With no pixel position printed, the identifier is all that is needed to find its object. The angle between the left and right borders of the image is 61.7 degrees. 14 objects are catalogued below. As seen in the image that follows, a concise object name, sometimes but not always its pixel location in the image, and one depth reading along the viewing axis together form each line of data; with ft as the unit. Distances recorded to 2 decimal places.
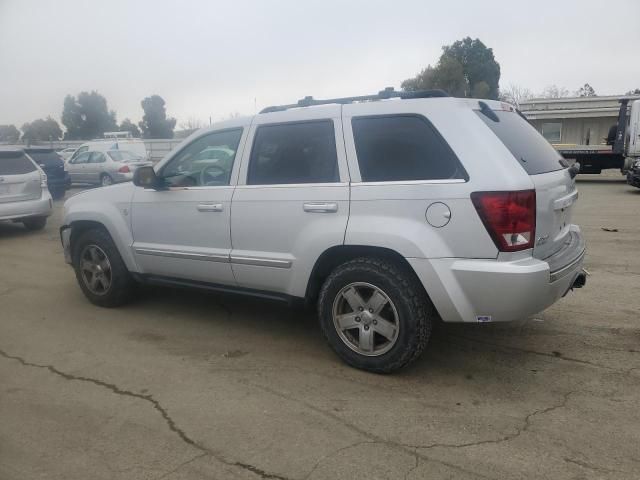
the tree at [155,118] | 178.70
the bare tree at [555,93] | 179.52
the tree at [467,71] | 117.80
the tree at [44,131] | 196.44
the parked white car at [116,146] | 62.97
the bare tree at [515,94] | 172.44
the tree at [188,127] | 180.75
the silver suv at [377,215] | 10.78
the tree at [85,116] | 188.96
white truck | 53.93
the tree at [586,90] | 179.14
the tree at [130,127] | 188.55
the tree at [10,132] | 187.83
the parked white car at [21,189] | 31.35
